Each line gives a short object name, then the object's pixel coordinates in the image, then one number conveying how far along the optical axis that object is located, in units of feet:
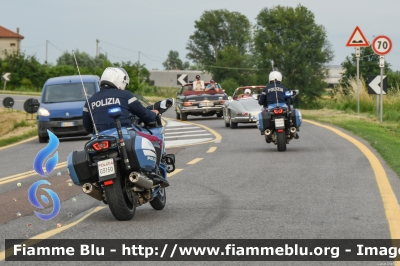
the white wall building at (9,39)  501.80
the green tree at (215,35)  479.00
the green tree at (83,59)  383.69
